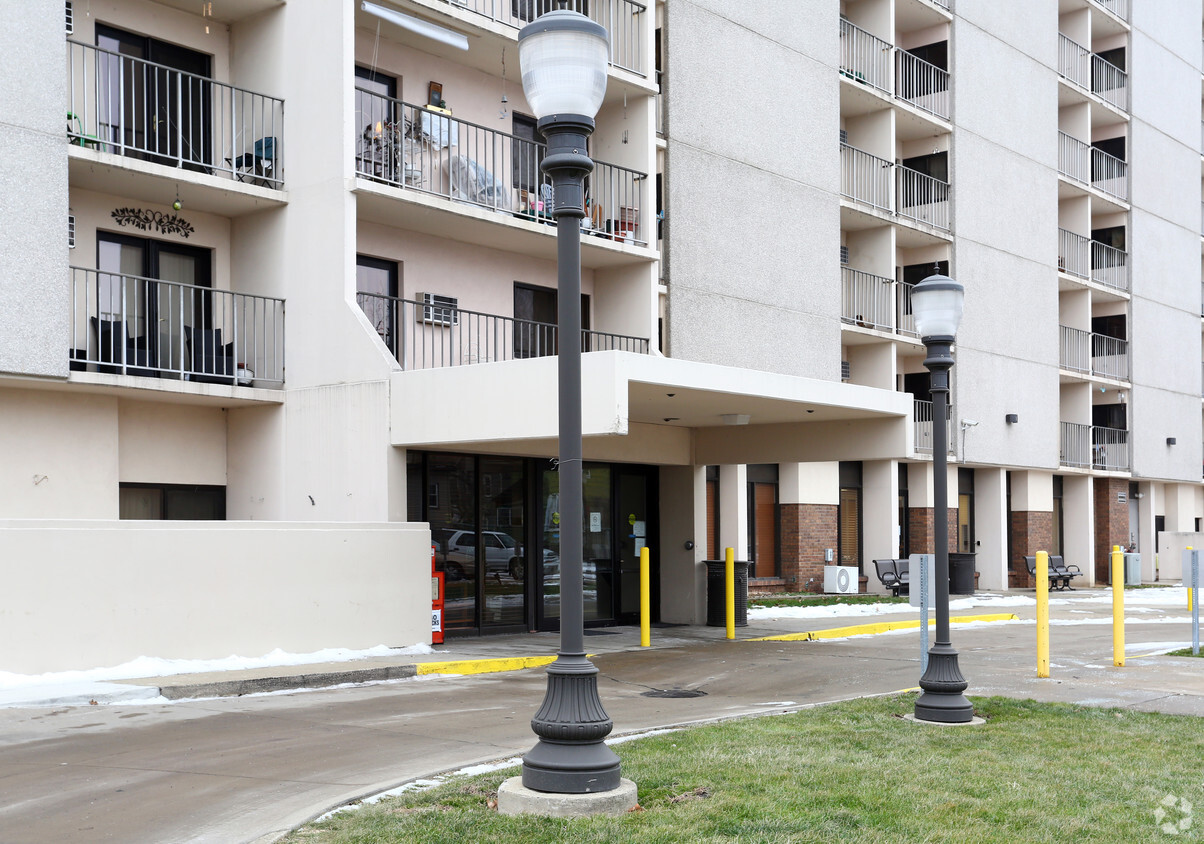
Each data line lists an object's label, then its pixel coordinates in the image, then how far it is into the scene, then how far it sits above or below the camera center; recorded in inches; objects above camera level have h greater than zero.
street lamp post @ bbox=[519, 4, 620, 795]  274.2 +26.8
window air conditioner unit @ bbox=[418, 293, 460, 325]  751.7 +105.8
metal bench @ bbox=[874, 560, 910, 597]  1141.1 -89.7
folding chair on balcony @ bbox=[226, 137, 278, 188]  699.4 +185.0
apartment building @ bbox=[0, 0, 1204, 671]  577.3 +105.9
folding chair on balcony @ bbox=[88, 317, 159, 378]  624.4 +70.8
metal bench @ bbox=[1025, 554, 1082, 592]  1385.3 -109.8
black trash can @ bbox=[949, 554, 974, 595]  1242.6 -96.8
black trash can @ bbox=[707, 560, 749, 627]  812.3 -78.6
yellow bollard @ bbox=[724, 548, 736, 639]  761.0 -66.9
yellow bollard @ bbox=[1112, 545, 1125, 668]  598.5 -69.8
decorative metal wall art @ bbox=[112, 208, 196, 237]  665.6 +146.8
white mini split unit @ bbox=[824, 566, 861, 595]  1172.5 -96.0
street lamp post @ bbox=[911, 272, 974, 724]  410.0 +0.3
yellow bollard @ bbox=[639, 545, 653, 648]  693.9 -69.7
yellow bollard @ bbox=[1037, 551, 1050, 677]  538.9 -62.6
